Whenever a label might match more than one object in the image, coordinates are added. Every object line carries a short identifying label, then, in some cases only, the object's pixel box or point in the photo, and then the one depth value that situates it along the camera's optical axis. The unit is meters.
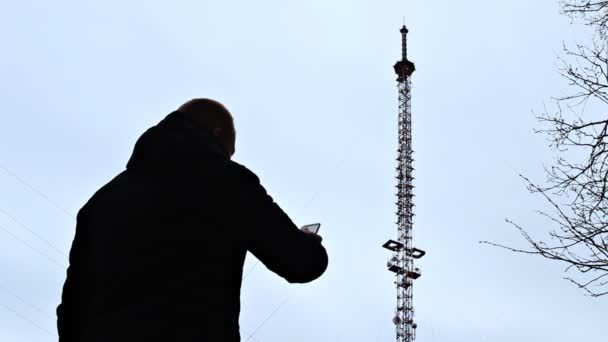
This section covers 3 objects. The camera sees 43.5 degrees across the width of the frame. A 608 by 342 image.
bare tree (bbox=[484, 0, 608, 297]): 5.94
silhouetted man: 1.86
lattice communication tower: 39.44
